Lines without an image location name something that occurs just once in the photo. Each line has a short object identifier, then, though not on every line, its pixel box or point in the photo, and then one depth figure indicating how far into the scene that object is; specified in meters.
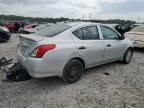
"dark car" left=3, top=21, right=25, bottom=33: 13.47
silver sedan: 2.38
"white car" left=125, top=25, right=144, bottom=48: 5.12
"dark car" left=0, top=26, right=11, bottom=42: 6.90
